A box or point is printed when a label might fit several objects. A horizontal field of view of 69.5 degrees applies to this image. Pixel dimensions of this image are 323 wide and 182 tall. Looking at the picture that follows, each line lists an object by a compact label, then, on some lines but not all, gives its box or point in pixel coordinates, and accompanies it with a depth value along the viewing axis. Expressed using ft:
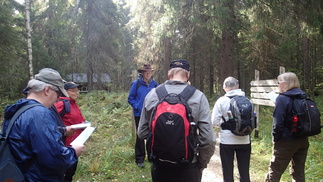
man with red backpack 7.27
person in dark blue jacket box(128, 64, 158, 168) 16.35
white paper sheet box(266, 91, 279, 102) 13.81
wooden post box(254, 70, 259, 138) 23.92
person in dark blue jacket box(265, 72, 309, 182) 10.85
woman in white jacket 11.10
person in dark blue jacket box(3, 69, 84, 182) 5.68
